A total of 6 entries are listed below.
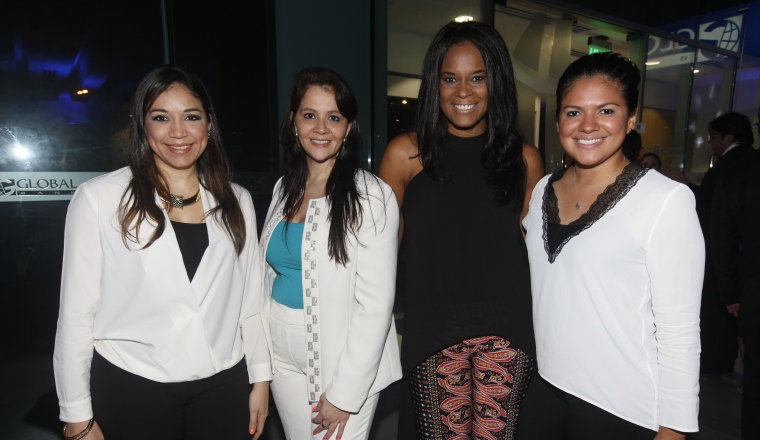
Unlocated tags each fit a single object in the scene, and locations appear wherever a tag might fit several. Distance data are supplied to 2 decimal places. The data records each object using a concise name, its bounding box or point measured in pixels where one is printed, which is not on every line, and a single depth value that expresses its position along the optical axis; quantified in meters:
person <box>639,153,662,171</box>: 4.90
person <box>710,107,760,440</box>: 2.69
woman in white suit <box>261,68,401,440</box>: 1.57
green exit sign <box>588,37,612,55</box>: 7.39
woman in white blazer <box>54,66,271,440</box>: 1.41
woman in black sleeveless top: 1.71
